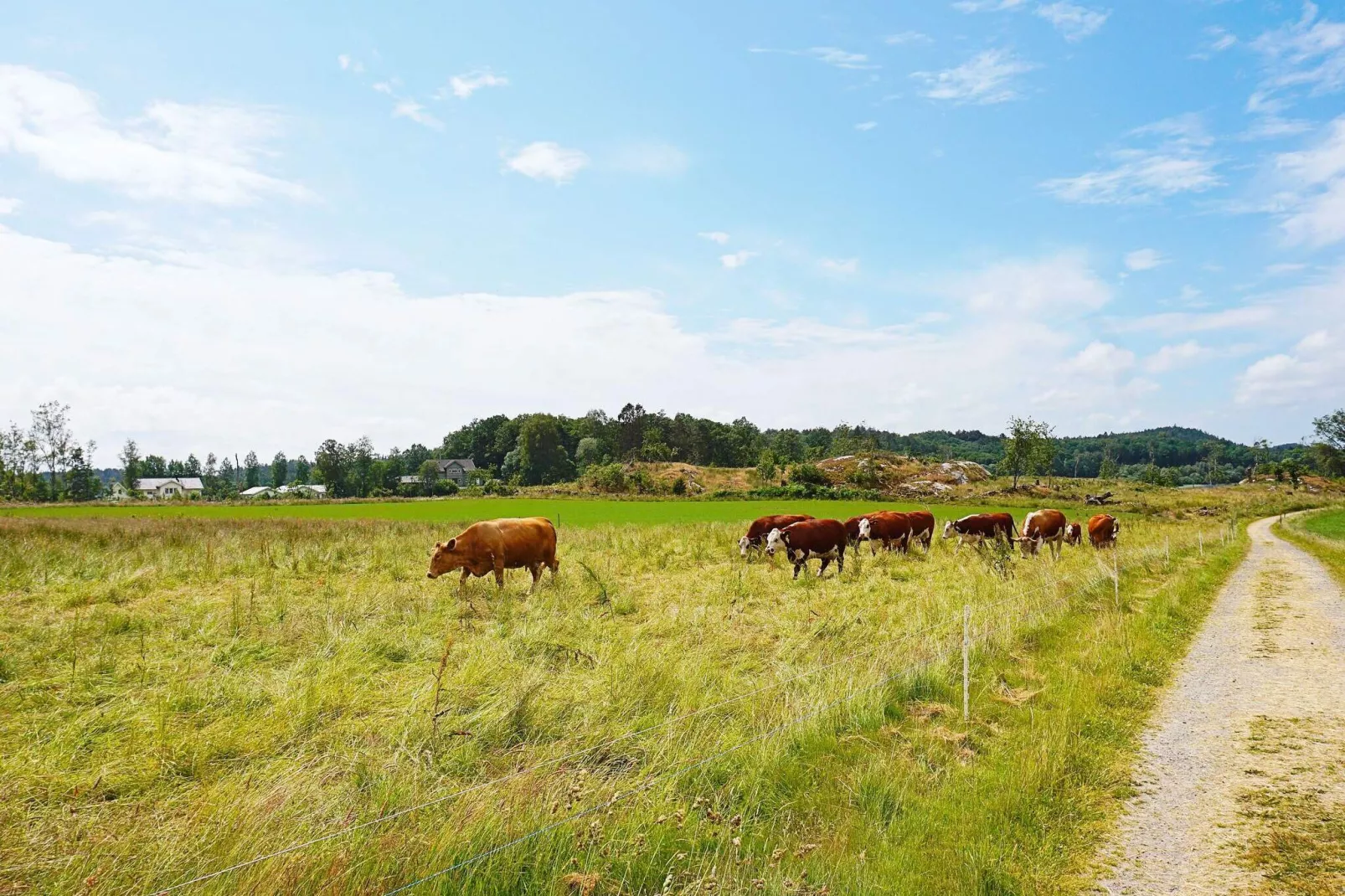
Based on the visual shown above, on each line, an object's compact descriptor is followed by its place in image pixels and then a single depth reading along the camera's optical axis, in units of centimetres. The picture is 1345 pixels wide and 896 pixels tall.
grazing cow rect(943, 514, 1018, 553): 2362
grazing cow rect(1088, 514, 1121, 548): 2892
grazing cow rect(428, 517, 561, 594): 1516
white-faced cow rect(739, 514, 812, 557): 2169
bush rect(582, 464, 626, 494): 8212
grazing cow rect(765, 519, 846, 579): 1847
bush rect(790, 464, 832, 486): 8050
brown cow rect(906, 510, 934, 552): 2483
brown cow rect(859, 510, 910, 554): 2298
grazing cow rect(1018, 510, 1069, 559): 2456
